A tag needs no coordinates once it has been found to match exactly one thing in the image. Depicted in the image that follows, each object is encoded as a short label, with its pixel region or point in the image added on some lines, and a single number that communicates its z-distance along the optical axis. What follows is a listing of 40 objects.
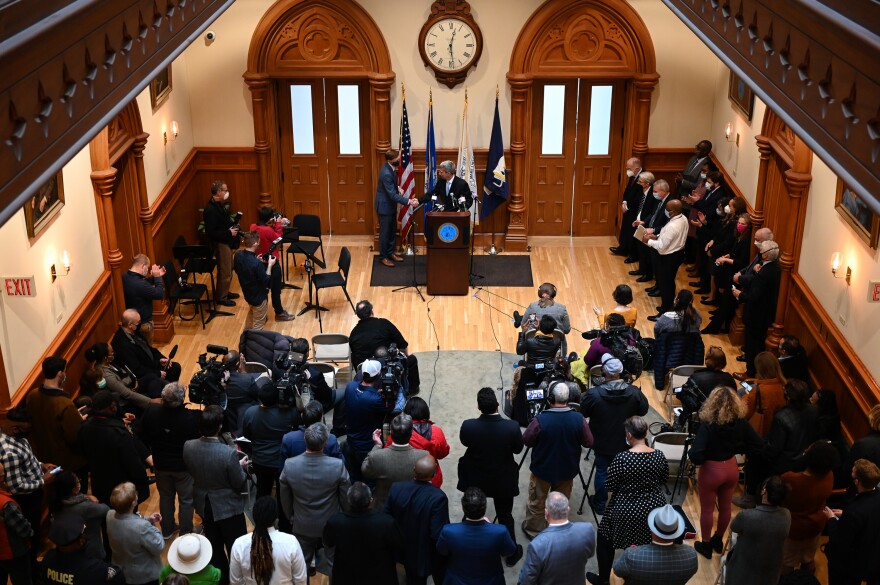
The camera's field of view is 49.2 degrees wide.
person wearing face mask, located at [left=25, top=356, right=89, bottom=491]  7.39
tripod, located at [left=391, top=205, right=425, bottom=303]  12.91
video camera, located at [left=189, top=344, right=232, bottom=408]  7.68
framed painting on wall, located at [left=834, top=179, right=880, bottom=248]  8.05
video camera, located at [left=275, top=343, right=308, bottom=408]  7.17
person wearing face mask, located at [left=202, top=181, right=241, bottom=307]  11.95
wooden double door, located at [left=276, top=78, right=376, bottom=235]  13.88
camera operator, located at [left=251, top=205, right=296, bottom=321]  11.64
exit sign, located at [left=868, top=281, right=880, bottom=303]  7.90
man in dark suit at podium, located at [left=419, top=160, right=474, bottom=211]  12.49
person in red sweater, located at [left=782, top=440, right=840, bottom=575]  6.57
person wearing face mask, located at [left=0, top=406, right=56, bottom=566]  6.65
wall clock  13.16
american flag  13.36
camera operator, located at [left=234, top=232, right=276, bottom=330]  10.73
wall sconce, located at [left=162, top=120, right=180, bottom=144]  12.61
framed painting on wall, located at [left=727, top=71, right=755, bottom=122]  11.64
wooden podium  12.16
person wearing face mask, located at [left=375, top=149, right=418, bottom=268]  13.05
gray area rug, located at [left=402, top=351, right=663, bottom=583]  8.46
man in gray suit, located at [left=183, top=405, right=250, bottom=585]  6.77
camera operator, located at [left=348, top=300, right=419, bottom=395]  8.87
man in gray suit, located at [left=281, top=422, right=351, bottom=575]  6.58
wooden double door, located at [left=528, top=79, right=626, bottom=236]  13.84
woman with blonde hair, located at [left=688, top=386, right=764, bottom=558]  7.04
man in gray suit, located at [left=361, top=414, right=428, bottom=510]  6.61
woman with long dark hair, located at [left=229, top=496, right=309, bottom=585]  5.72
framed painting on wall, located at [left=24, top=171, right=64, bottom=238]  8.04
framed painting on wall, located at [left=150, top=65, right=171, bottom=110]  11.72
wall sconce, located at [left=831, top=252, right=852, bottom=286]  8.82
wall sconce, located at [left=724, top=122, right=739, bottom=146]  12.39
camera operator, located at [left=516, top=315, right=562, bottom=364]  8.40
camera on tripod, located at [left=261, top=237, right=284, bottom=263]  11.48
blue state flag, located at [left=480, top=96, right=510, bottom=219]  13.39
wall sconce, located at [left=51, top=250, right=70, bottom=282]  8.83
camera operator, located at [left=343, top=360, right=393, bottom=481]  7.41
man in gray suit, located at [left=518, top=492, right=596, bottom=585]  5.82
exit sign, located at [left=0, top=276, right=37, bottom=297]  7.57
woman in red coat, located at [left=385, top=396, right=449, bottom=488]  6.88
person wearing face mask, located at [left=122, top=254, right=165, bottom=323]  9.73
